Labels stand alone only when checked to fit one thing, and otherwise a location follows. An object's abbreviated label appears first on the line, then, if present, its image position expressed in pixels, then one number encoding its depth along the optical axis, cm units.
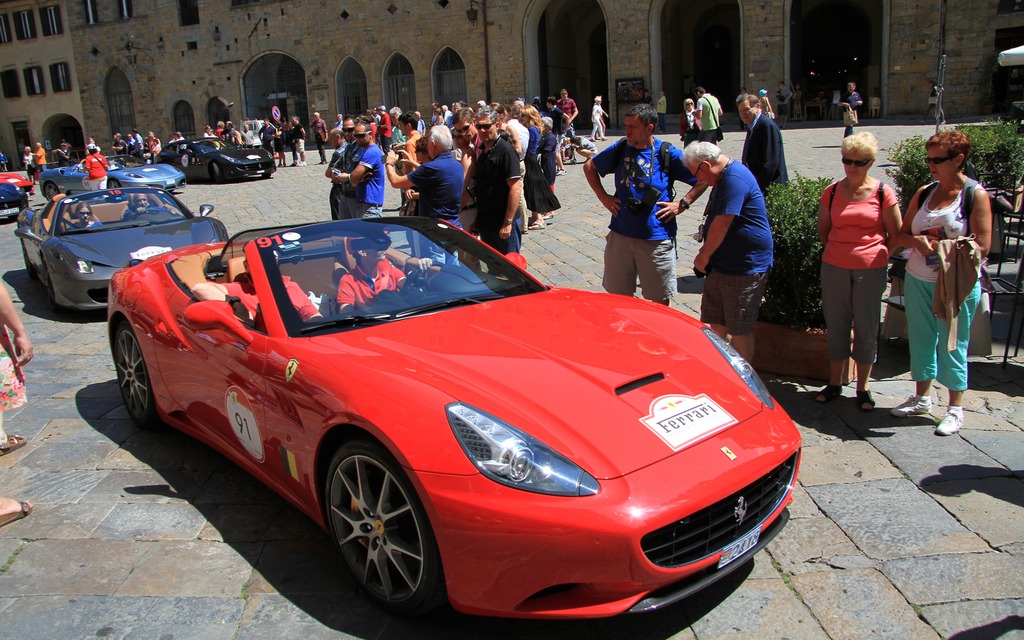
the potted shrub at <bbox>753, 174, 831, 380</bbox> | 531
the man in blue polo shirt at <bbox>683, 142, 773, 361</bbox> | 468
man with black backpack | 528
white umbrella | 1444
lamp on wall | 3103
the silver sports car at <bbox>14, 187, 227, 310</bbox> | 808
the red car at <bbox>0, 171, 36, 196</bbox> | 1884
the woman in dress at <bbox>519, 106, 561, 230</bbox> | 1028
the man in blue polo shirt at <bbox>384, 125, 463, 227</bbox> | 683
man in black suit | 718
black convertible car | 2161
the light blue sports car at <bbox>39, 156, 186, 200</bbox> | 1939
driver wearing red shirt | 374
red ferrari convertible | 257
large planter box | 532
